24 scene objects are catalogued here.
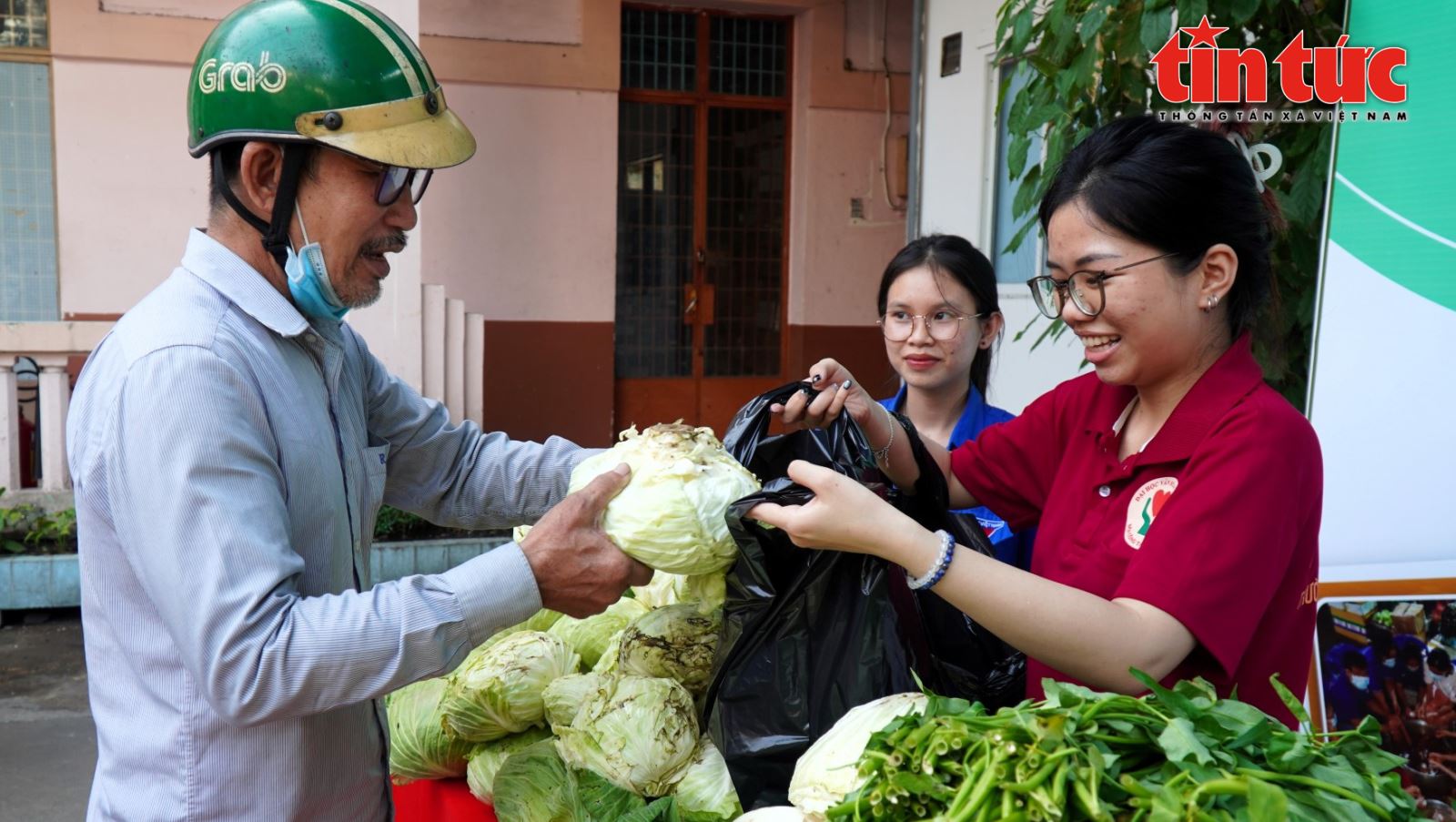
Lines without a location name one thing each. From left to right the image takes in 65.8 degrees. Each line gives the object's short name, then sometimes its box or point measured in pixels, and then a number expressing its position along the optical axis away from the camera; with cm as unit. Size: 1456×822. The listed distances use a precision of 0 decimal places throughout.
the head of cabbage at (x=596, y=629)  277
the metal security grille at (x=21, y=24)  769
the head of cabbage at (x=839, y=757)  174
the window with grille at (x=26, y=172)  771
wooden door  871
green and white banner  244
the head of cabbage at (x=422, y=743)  261
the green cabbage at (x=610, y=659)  248
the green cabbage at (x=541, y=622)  290
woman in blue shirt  312
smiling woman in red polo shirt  166
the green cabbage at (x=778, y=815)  188
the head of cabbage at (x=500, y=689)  250
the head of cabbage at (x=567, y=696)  242
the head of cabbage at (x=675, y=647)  236
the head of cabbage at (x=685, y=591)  232
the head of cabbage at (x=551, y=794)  219
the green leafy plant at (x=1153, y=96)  288
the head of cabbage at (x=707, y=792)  216
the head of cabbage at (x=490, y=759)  255
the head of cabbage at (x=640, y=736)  222
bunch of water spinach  134
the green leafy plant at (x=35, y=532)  696
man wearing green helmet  159
